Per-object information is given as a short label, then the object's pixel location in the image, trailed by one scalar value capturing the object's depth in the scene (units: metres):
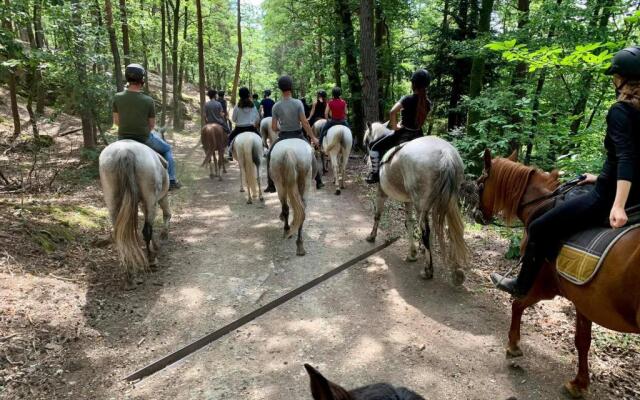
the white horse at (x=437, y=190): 5.05
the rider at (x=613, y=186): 2.44
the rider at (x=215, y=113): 12.29
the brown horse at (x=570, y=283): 2.58
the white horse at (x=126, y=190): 5.06
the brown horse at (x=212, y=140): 11.60
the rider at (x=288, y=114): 6.89
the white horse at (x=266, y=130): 13.60
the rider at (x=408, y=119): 6.13
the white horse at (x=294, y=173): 6.46
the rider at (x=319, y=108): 13.15
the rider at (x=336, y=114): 11.52
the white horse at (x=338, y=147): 10.77
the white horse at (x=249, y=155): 9.23
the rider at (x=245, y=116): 9.55
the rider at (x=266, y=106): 14.33
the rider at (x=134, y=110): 5.80
